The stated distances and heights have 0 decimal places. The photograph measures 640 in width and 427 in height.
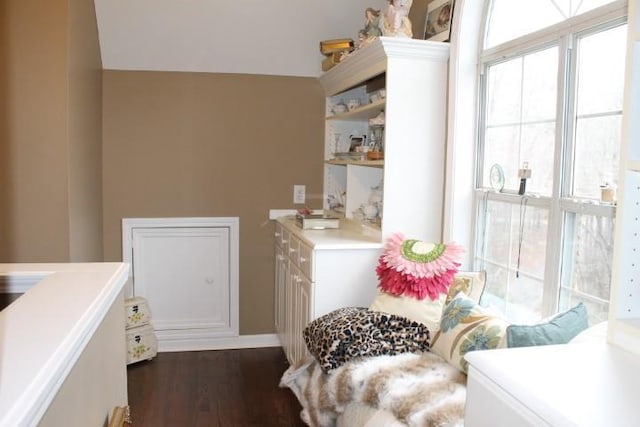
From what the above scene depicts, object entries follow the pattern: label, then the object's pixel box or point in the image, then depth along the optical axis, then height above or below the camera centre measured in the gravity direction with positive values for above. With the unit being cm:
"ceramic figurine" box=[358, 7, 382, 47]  314 +77
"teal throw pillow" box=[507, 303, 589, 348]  182 -49
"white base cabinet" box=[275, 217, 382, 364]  290 -52
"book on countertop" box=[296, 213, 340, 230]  348 -31
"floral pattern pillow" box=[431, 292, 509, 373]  203 -57
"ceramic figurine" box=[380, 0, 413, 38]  287 +74
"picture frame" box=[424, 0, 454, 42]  288 +76
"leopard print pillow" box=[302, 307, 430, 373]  228 -66
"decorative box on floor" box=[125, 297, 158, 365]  376 -107
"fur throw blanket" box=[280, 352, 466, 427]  183 -74
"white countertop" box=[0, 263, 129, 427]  80 -30
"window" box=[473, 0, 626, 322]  199 +9
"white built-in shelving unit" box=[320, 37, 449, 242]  284 +20
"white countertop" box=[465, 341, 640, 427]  90 -36
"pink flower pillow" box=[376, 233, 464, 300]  254 -43
